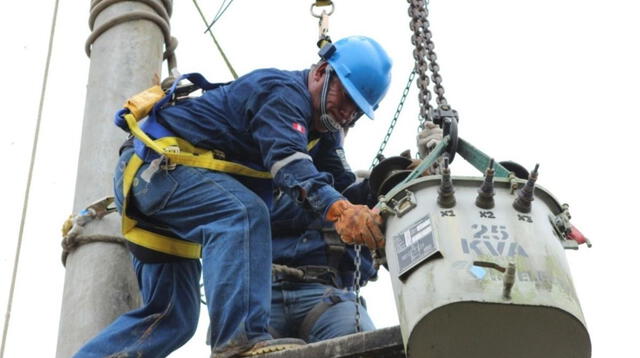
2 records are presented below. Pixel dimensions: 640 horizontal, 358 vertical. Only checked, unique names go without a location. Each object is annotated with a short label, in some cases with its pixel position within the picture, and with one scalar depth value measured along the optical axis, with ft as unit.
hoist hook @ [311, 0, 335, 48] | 22.52
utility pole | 21.39
